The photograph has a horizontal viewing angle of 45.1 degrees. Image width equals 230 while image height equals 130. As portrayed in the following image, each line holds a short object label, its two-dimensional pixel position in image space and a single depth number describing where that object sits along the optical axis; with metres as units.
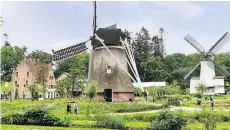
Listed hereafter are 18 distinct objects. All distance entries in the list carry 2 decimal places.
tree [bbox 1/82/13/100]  36.74
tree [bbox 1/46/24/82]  62.57
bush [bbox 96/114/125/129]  14.17
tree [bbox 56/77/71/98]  44.15
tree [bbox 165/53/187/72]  66.36
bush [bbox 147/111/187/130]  12.94
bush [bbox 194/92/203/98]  39.16
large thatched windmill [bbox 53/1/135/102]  27.20
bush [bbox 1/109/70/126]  14.95
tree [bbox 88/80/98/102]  24.98
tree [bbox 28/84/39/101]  35.90
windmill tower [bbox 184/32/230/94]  40.54
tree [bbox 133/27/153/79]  59.36
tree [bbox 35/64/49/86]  41.08
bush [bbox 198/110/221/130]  12.52
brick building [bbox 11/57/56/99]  51.92
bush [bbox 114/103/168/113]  22.15
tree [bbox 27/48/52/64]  49.34
